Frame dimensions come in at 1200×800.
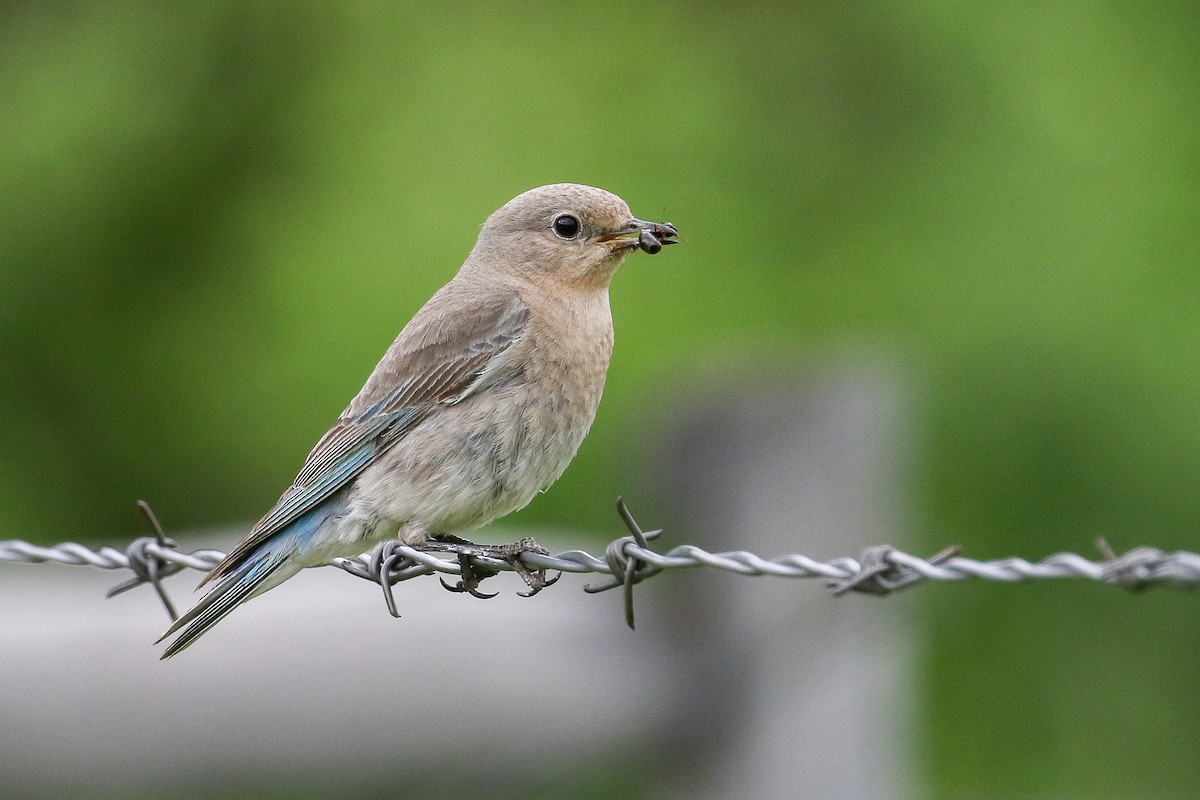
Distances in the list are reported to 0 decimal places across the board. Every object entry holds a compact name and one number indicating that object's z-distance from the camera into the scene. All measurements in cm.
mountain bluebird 802
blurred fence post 972
